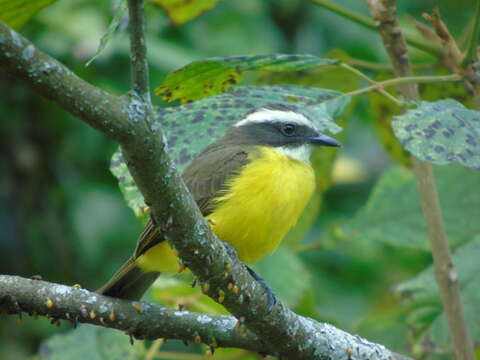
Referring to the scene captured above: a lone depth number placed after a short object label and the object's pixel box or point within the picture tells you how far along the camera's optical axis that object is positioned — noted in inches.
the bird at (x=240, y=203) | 203.3
